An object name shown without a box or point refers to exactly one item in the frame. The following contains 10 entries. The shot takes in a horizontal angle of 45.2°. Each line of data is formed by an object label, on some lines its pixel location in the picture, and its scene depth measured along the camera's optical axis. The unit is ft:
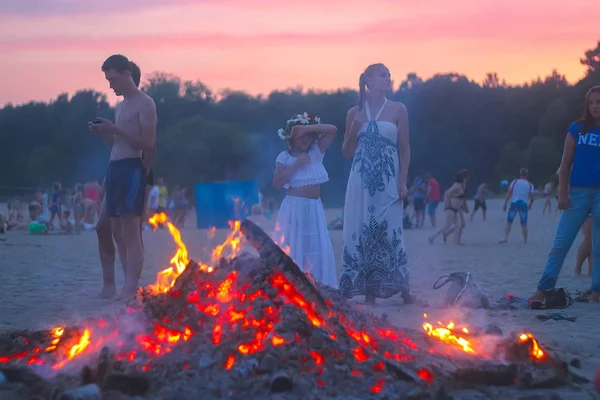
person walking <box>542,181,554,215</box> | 108.06
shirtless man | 23.08
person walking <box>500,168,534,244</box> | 56.75
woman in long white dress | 24.59
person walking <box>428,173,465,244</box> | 55.83
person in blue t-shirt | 23.90
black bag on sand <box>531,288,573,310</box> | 23.07
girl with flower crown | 23.00
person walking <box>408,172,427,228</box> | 83.51
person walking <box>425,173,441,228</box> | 79.71
